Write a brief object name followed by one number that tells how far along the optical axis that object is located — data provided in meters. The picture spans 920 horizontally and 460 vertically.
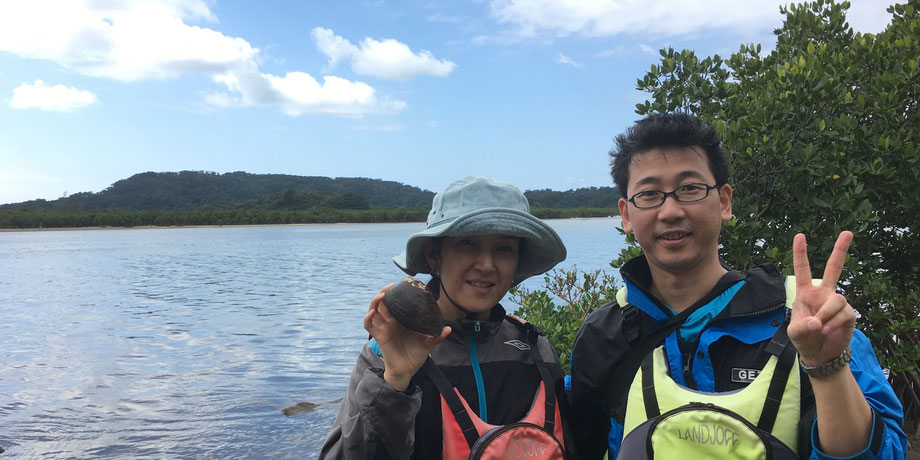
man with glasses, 1.95
